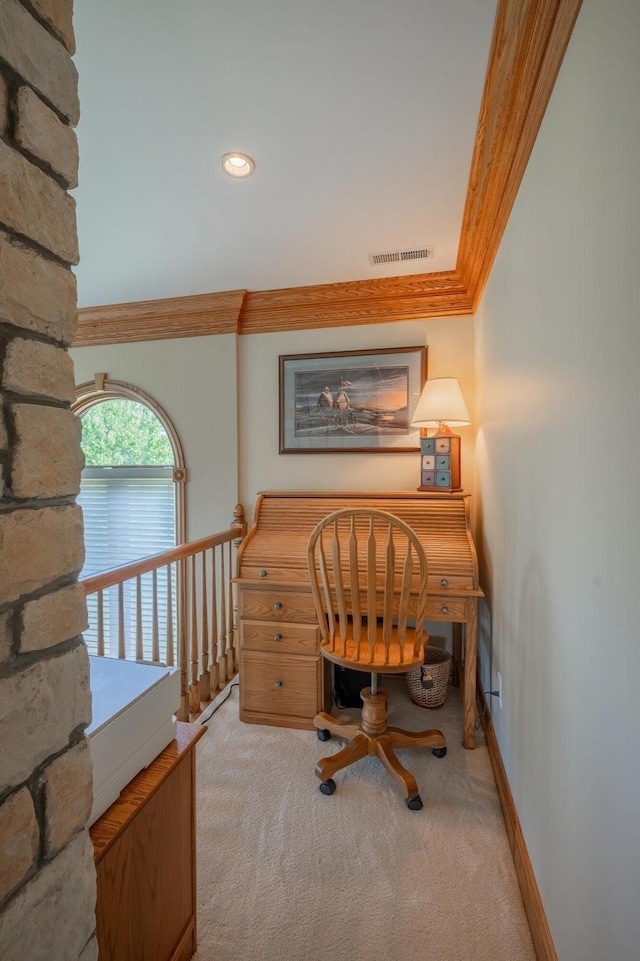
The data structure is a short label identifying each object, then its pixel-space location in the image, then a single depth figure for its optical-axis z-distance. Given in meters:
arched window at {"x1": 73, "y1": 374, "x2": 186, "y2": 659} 3.14
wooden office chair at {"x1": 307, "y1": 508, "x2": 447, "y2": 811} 1.61
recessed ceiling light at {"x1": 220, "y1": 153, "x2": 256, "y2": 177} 1.56
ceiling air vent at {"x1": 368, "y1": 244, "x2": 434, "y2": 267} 2.25
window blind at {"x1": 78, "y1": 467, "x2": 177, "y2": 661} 3.16
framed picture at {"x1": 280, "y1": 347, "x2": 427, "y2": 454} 2.67
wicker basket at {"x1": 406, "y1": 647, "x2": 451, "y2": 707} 2.23
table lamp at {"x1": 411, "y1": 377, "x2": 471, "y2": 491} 2.24
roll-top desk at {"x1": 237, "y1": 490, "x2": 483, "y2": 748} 2.03
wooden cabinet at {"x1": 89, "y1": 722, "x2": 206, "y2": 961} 0.79
